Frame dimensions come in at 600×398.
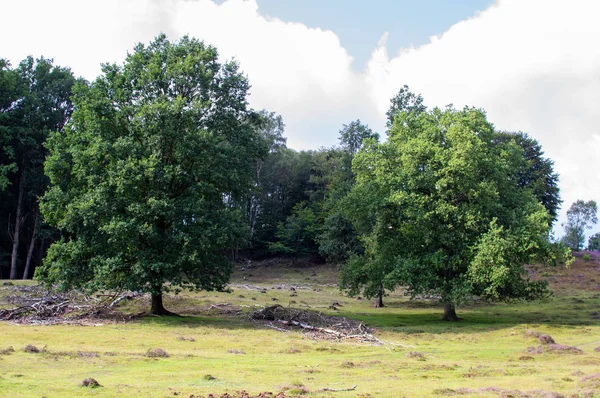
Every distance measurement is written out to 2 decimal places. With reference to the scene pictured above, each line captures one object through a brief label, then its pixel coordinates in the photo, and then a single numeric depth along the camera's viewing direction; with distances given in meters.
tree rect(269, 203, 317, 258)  85.50
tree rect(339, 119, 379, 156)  86.81
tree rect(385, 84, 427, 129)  63.12
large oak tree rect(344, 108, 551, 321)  33.81
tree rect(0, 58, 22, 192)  53.97
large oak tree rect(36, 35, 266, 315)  32.00
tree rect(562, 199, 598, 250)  123.75
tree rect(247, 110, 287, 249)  89.56
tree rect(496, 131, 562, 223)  81.88
